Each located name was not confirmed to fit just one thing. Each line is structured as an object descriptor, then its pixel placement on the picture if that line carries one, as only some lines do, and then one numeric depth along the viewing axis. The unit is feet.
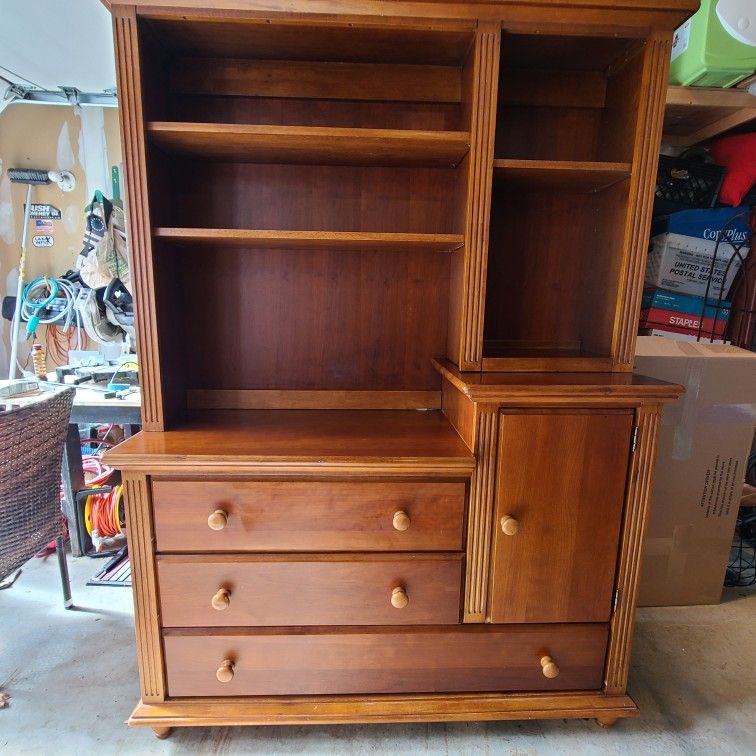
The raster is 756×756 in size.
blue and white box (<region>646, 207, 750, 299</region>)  6.15
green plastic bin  4.90
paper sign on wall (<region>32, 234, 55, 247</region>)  10.59
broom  10.19
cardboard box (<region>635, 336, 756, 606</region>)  5.70
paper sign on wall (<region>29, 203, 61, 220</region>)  10.48
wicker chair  4.71
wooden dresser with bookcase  3.84
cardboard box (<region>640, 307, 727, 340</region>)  6.44
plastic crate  6.15
